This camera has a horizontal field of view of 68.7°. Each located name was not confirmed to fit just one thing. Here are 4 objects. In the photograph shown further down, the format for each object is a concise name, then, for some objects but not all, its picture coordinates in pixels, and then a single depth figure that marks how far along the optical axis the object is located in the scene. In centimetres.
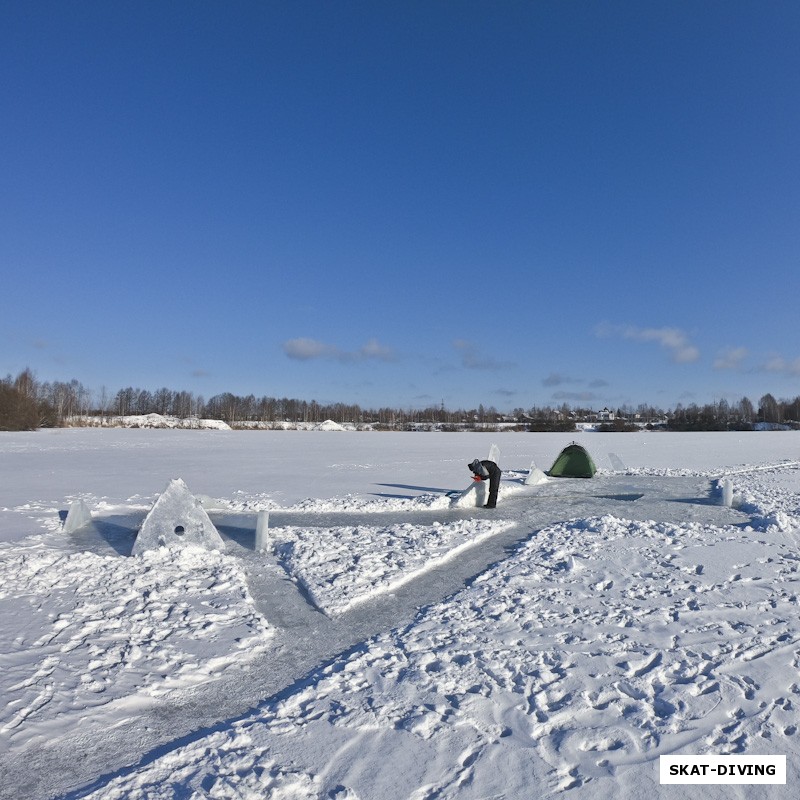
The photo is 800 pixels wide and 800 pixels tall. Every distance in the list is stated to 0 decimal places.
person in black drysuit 1098
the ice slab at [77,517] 854
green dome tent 1556
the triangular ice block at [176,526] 725
